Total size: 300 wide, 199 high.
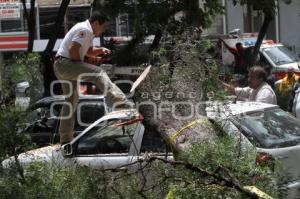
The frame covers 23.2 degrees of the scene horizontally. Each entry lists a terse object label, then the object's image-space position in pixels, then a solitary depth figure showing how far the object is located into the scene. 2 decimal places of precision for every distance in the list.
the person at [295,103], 10.51
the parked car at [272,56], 19.72
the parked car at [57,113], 10.17
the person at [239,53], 19.38
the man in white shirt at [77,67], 8.23
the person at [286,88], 12.72
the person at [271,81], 15.20
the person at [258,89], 9.98
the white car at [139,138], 7.00
